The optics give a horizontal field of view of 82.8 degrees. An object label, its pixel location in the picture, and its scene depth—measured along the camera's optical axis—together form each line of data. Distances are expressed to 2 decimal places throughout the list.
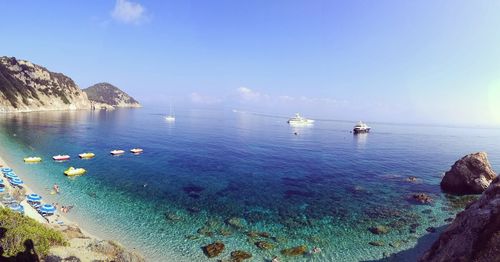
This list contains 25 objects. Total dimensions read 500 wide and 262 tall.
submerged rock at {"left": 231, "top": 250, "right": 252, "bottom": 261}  25.67
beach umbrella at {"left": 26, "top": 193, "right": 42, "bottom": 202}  34.30
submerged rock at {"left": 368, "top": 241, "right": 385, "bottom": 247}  29.20
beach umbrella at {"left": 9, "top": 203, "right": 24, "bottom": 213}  28.63
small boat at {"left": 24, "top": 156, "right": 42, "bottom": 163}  54.08
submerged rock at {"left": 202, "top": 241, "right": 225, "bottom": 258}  26.06
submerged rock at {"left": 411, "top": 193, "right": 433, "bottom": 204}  43.41
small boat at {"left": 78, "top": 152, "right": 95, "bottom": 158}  62.88
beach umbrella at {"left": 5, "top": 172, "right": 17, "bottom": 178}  41.23
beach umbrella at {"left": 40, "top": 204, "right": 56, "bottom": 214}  31.64
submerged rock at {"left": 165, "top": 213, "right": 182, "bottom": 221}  33.31
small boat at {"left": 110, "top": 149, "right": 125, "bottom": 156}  68.84
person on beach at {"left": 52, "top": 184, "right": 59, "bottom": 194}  40.09
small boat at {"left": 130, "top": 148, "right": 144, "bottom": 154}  72.28
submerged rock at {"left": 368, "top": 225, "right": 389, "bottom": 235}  32.13
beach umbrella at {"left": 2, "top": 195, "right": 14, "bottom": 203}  32.07
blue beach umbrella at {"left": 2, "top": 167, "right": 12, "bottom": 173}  42.89
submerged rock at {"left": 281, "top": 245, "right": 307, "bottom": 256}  26.85
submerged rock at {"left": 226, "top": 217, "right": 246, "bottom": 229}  32.34
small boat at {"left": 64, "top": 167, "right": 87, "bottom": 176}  48.38
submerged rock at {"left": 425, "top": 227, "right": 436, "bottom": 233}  32.81
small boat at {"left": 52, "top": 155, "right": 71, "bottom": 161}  58.22
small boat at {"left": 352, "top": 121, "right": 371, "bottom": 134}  151.00
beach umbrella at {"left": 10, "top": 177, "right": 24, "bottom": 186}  39.97
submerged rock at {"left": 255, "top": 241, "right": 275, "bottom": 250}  27.86
